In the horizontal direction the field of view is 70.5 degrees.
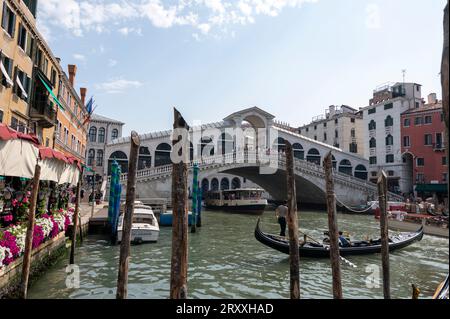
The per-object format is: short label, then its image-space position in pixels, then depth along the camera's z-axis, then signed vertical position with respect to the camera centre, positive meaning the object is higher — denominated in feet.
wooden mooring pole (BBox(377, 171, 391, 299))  16.02 -1.40
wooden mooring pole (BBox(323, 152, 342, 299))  15.66 -1.56
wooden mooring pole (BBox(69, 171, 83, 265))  27.04 -2.58
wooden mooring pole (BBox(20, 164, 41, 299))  15.82 -2.11
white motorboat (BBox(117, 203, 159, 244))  35.14 -3.37
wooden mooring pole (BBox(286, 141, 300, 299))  16.06 -1.43
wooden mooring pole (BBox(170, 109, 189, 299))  13.03 -1.16
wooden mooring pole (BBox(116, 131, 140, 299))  14.46 -1.76
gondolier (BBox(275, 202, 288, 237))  37.43 -1.94
